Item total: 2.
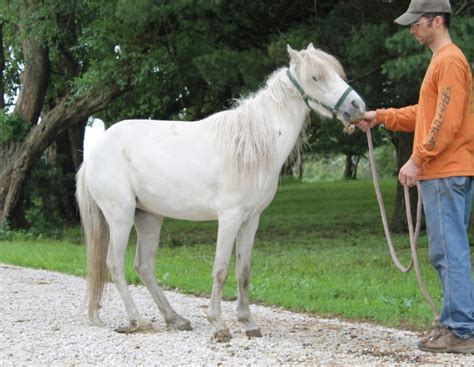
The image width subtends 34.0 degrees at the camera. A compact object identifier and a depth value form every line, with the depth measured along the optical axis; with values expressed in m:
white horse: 5.85
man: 5.04
